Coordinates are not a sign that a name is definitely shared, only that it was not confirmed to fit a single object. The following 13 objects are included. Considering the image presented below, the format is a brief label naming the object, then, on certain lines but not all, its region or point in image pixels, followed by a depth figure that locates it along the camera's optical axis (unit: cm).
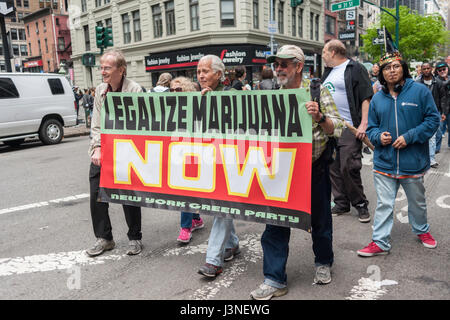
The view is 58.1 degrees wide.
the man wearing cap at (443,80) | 885
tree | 4547
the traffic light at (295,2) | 1822
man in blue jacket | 369
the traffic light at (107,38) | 1548
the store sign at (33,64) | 5596
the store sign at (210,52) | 2534
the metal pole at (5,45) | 1455
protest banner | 306
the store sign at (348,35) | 2770
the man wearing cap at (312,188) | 300
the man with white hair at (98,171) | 391
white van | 1155
